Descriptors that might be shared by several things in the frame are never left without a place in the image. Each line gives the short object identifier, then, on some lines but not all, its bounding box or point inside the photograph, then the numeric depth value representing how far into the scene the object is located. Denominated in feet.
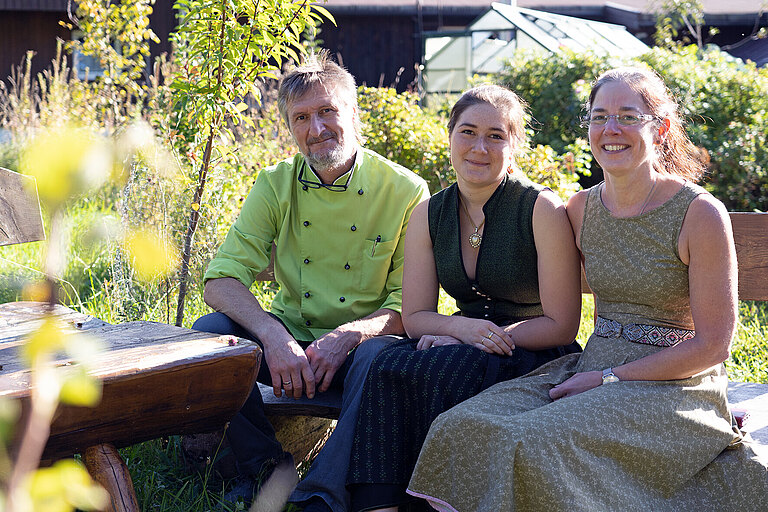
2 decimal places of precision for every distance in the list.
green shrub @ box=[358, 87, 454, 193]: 21.16
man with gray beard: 10.06
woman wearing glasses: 6.68
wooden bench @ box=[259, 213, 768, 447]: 9.05
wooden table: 6.93
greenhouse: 38.60
